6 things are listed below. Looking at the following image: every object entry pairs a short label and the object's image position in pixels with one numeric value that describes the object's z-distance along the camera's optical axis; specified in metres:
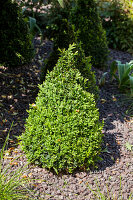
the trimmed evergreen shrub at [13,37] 3.89
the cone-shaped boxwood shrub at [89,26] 4.62
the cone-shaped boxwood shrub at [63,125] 2.58
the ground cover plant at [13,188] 2.27
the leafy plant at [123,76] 4.19
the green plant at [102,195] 2.50
